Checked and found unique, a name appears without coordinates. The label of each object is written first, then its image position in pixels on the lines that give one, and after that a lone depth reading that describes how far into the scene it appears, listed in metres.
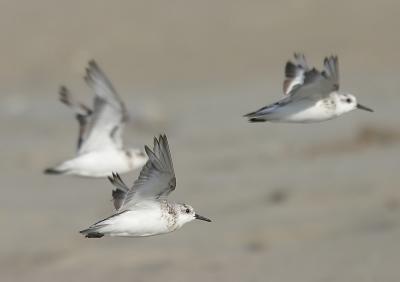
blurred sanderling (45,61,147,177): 11.80
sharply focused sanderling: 8.57
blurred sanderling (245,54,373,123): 10.02
